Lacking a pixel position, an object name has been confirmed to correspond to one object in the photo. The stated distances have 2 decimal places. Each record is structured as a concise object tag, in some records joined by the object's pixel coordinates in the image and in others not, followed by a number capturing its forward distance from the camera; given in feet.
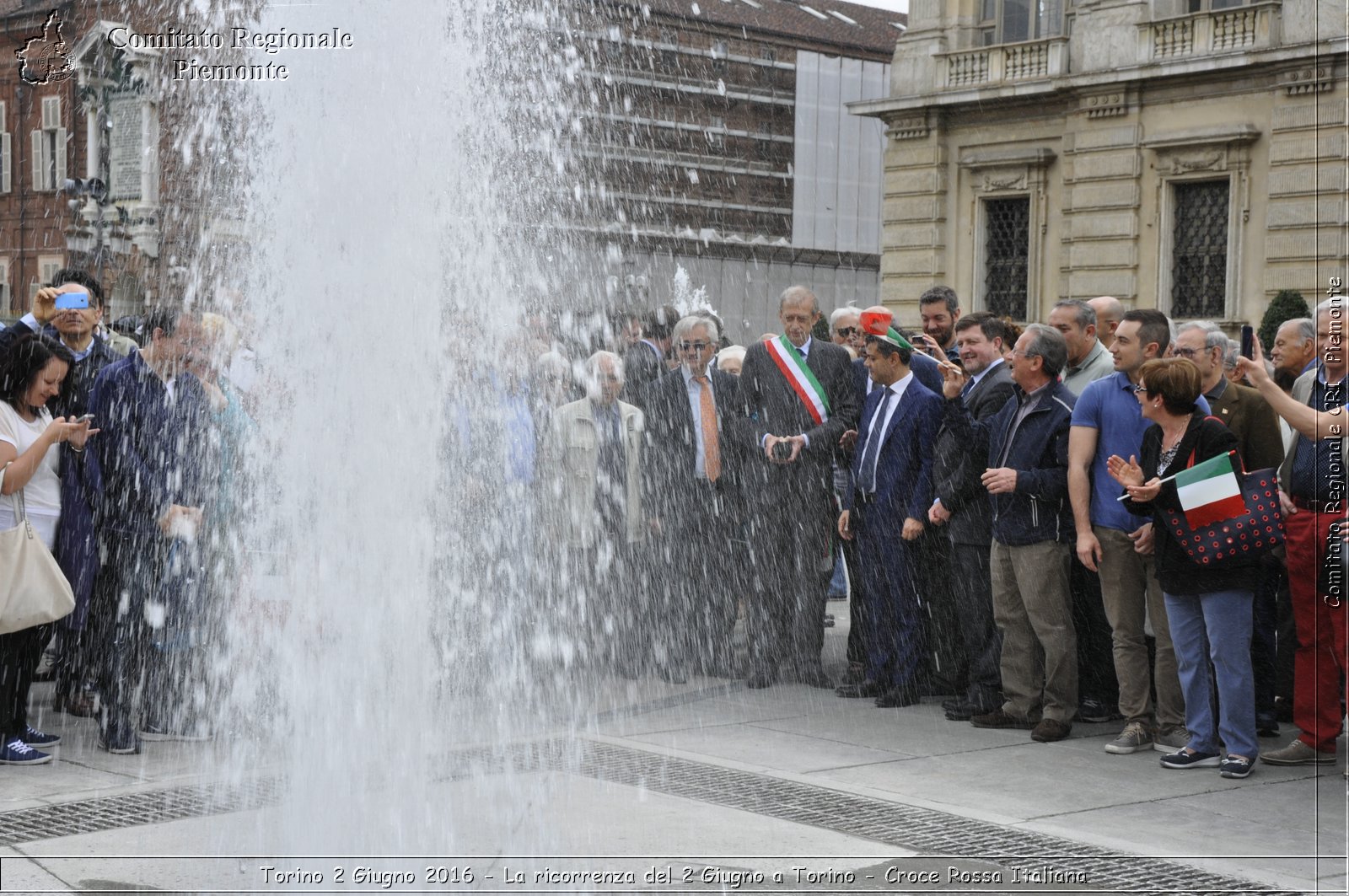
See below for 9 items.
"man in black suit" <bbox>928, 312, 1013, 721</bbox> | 29.55
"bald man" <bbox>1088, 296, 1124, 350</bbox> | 33.35
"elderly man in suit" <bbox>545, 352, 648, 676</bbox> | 34.81
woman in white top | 24.94
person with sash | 32.86
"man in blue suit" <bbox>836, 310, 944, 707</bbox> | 31.17
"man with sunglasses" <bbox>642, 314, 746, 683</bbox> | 34.63
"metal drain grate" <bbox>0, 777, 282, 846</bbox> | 20.40
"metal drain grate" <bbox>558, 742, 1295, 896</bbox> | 18.76
